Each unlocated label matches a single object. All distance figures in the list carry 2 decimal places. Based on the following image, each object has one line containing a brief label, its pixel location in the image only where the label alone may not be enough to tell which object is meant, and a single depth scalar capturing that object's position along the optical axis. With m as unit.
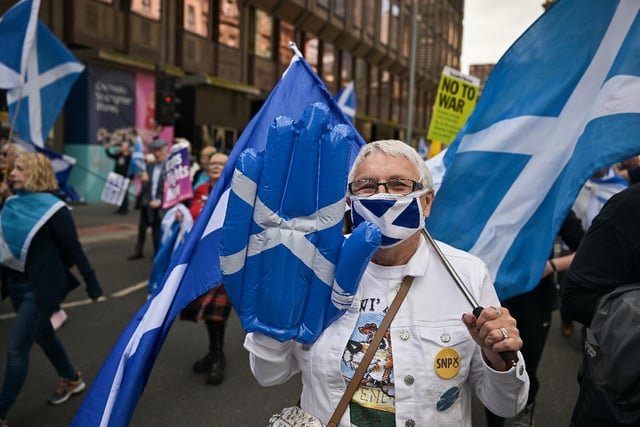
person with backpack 1.58
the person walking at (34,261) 3.47
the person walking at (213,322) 4.27
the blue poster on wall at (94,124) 16.77
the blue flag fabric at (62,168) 6.59
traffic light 14.34
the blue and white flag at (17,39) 4.97
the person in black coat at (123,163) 14.84
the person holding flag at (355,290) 1.50
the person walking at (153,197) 8.13
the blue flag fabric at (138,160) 11.27
